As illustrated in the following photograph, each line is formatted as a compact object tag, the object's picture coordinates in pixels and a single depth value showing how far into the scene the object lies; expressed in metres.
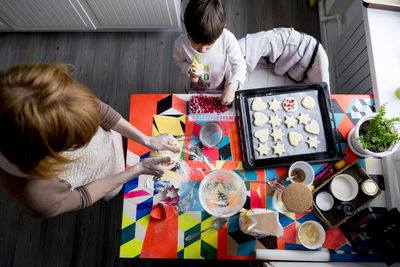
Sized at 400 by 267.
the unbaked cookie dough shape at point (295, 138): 1.27
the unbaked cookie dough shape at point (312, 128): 1.28
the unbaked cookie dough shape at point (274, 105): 1.32
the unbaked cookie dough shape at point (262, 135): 1.28
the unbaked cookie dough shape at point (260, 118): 1.30
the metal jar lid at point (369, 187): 1.16
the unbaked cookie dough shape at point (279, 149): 1.26
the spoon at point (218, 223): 1.18
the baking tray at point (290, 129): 1.26
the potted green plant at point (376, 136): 1.12
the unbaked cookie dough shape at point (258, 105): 1.33
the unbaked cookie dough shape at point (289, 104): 1.31
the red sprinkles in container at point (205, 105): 1.34
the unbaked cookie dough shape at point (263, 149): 1.27
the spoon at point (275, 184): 1.21
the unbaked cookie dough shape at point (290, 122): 1.29
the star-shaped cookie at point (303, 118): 1.29
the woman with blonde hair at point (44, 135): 0.65
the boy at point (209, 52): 1.16
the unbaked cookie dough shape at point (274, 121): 1.29
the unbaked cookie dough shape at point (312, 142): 1.27
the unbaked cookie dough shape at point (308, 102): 1.31
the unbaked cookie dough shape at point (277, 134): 1.28
